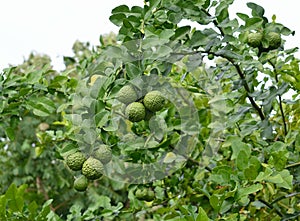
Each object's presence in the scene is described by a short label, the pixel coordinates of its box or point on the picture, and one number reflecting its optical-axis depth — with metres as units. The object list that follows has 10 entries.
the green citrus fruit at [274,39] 2.41
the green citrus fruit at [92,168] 2.08
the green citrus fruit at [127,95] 2.03
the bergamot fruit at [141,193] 2.76
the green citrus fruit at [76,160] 2.11
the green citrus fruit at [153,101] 2.03
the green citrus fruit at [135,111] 2.02
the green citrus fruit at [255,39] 2.40
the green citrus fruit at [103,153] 2.07
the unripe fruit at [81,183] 2.25
